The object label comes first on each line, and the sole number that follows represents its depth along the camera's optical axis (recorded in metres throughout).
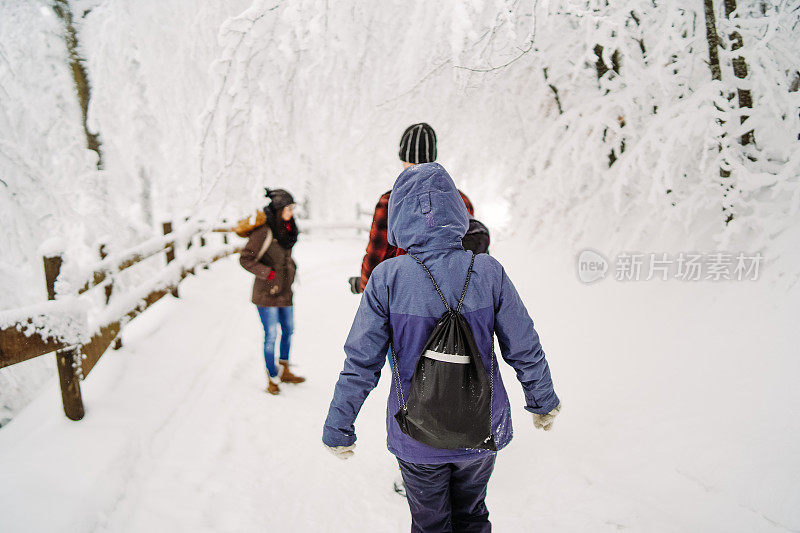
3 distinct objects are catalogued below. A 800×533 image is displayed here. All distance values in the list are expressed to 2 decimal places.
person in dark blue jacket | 1.53
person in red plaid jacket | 2.46
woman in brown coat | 3.56
